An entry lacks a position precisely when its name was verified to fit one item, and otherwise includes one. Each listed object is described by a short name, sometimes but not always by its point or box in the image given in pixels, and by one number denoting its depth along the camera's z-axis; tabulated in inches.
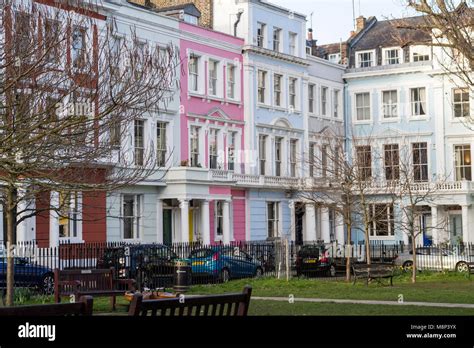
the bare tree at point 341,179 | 1530.3
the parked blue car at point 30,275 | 1154.7
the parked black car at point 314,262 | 1587.1
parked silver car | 1669.5
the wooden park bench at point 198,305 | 403.5
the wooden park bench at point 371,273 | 1242.0
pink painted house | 1859.0
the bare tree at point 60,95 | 684.7
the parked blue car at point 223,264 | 1385.3
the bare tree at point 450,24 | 746.2
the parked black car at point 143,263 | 1235.2
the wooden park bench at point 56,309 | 366.9
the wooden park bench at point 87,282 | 920.9
